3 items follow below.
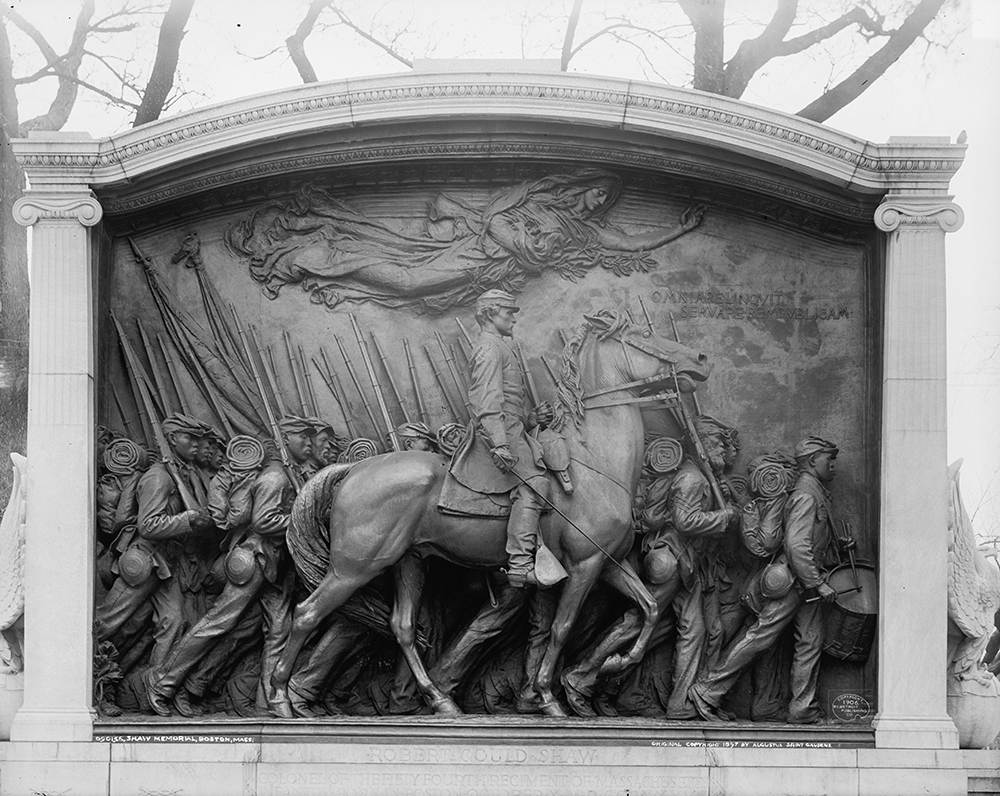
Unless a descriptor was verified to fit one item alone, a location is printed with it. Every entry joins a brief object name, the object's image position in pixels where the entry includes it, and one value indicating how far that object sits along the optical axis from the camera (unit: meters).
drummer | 12.60
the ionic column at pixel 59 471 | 12.43
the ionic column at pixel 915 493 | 12.50
